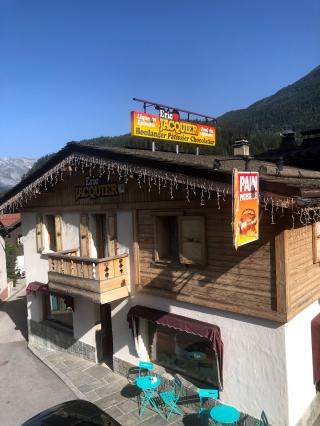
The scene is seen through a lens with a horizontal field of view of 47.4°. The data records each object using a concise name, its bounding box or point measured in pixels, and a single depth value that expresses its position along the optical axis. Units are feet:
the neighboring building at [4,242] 82.28
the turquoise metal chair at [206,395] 29.58
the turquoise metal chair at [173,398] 31.89
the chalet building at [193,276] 26.73
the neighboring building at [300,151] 49.93
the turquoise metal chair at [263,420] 26.81
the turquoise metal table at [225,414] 26.61
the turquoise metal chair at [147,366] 34.88
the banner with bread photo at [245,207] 20.22
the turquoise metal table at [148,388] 32.65
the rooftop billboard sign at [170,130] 42.63
